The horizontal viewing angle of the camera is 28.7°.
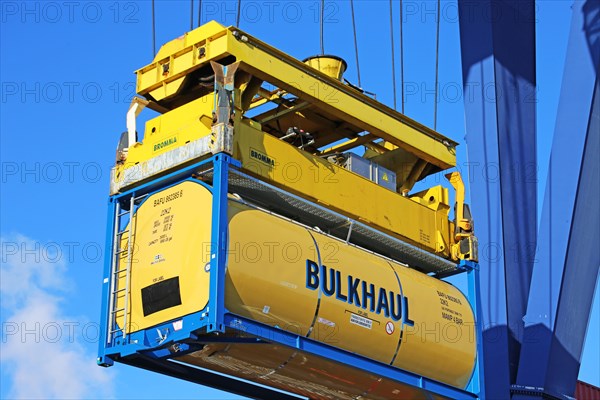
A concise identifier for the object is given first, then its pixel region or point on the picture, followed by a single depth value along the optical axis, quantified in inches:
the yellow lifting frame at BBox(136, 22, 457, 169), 482.3
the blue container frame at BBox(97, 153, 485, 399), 434.9
